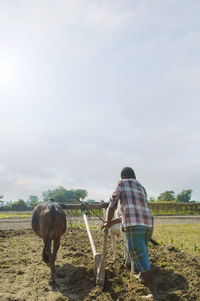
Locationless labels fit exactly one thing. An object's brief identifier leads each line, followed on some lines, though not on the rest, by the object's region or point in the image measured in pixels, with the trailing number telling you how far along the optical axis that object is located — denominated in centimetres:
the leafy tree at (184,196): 6042
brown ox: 649
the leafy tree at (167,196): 5869
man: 446
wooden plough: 521
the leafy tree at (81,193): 9881
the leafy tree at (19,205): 4912
